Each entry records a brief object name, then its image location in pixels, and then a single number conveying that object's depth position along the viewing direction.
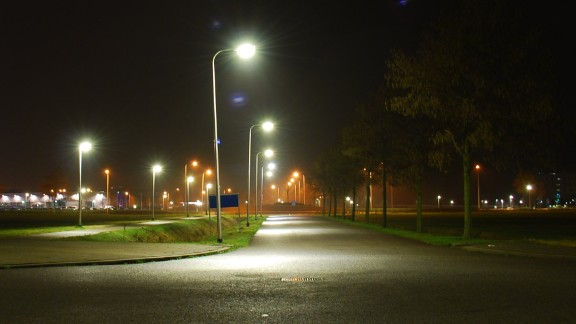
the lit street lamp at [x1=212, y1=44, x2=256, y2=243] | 29.03
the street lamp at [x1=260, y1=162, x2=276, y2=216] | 88.34
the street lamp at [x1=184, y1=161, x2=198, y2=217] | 68.53
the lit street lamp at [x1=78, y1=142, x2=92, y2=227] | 44.37
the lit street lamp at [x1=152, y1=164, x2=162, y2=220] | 65.55
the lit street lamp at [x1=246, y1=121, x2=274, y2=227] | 46.78
